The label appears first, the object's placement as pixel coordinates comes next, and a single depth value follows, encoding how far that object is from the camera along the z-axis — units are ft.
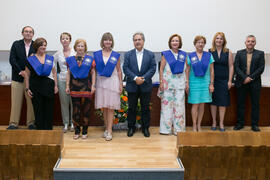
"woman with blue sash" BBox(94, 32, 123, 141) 9.63
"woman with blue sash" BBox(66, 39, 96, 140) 9.49
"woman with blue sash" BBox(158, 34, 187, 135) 10.30
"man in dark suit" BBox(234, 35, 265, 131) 11.14
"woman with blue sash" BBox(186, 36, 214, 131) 10.41
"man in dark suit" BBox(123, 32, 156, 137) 9.90
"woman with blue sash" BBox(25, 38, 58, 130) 9.28
